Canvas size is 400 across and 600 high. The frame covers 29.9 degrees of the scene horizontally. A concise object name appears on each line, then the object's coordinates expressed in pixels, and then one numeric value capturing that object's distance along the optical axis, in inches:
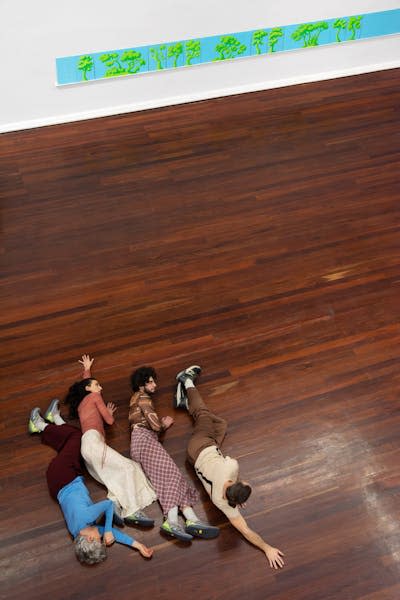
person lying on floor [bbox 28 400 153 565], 131.3
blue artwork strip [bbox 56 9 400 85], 221.3
